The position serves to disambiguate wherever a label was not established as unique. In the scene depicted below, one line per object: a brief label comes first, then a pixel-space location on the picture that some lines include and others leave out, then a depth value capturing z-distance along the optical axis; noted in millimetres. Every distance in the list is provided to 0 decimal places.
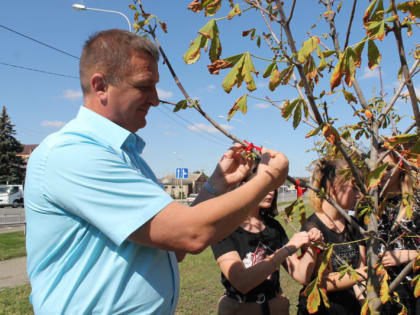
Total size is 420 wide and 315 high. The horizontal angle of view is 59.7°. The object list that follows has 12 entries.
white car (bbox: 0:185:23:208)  29031
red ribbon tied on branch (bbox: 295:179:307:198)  1701
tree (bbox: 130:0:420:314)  1138
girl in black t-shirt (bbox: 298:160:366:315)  2354
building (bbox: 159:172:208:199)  69250
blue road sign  19814
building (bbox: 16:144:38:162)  70094
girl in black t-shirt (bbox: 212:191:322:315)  2221
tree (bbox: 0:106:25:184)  45656
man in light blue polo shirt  1187
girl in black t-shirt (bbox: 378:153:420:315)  2394
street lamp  7916
